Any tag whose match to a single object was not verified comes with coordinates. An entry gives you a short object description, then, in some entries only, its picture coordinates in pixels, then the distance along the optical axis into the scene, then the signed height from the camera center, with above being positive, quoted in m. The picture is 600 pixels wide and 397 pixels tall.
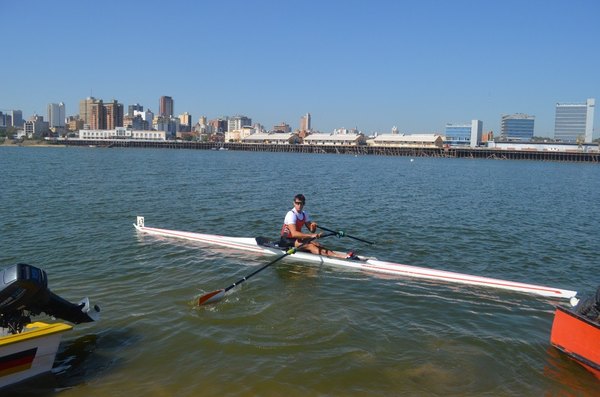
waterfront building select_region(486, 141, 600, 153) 149.50 +4.52
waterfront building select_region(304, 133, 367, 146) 192.88 +6.44
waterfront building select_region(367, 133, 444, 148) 180.50 +6.69
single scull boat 11.77 -3.26
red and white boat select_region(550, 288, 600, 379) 7.52 -2.96
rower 13.95 -2.50
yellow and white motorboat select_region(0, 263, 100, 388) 6.70 -2.82
